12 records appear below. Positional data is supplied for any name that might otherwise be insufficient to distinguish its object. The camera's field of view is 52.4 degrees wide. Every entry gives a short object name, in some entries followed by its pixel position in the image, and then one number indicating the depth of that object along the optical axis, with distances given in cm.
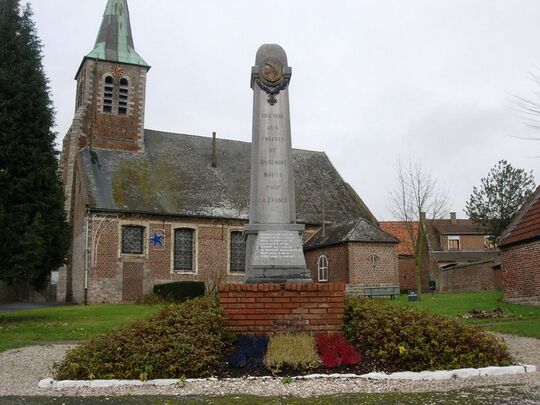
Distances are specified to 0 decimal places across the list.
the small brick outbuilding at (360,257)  2712
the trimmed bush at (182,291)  2695
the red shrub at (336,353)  732
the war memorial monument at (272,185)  912
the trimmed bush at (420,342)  727
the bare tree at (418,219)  2605
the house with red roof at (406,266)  4284
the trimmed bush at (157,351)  707
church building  2811
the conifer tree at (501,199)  3788
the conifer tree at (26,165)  1666
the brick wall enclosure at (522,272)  1677
